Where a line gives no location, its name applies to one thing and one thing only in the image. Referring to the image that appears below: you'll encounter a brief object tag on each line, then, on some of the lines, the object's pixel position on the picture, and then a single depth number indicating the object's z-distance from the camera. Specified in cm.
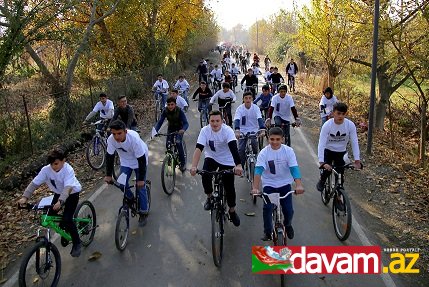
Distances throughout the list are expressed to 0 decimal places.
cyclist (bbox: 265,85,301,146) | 992
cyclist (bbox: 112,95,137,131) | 943
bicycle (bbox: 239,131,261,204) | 812
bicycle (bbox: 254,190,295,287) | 489
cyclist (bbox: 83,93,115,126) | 1034
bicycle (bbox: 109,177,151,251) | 579
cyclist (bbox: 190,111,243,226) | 587
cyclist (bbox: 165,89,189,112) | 1136
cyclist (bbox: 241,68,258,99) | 1531
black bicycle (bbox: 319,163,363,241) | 583
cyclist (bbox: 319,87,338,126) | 1043
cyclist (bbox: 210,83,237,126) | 1160
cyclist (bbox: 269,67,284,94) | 1708
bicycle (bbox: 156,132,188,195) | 802
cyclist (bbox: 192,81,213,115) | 1327
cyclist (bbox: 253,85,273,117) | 1141
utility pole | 976
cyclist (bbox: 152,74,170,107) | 1580
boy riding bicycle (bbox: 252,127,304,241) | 514
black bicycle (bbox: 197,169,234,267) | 522
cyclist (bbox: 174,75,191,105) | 1639
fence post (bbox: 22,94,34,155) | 1017
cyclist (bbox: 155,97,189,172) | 862
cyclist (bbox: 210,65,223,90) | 2009
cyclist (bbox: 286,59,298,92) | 2116
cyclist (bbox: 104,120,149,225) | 597
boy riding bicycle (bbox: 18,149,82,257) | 517
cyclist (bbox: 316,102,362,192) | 630
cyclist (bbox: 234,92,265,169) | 848
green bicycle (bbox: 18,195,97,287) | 473
